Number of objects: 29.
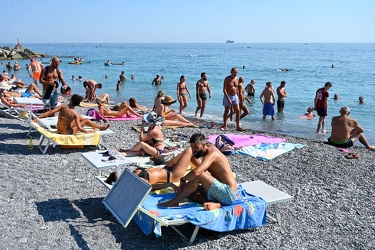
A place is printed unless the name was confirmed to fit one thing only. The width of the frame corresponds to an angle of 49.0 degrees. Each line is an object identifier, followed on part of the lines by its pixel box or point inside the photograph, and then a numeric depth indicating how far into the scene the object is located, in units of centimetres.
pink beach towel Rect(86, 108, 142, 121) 1115
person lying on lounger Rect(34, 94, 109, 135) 767
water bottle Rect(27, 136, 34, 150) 782
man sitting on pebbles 917
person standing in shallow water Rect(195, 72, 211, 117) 1313
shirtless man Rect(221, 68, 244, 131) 1022
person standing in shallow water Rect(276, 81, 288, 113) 1499
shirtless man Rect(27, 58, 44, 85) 1860
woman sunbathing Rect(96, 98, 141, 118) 1188
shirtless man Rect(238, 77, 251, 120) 1243
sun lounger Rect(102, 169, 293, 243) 429
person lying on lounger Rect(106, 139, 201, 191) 515
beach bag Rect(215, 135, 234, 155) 808
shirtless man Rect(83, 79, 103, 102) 1648
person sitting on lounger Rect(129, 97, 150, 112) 1418
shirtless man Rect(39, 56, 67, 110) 970
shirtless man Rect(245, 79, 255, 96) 2081
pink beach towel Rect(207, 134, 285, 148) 896
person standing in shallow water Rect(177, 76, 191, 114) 1385
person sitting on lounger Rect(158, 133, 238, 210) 452
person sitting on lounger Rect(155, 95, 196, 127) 1089
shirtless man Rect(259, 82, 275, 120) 1374
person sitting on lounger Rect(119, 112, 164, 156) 703
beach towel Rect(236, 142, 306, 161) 801
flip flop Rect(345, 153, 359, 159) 812
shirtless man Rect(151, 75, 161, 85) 2480
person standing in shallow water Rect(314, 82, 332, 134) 1109
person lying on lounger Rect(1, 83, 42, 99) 1217
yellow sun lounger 751
